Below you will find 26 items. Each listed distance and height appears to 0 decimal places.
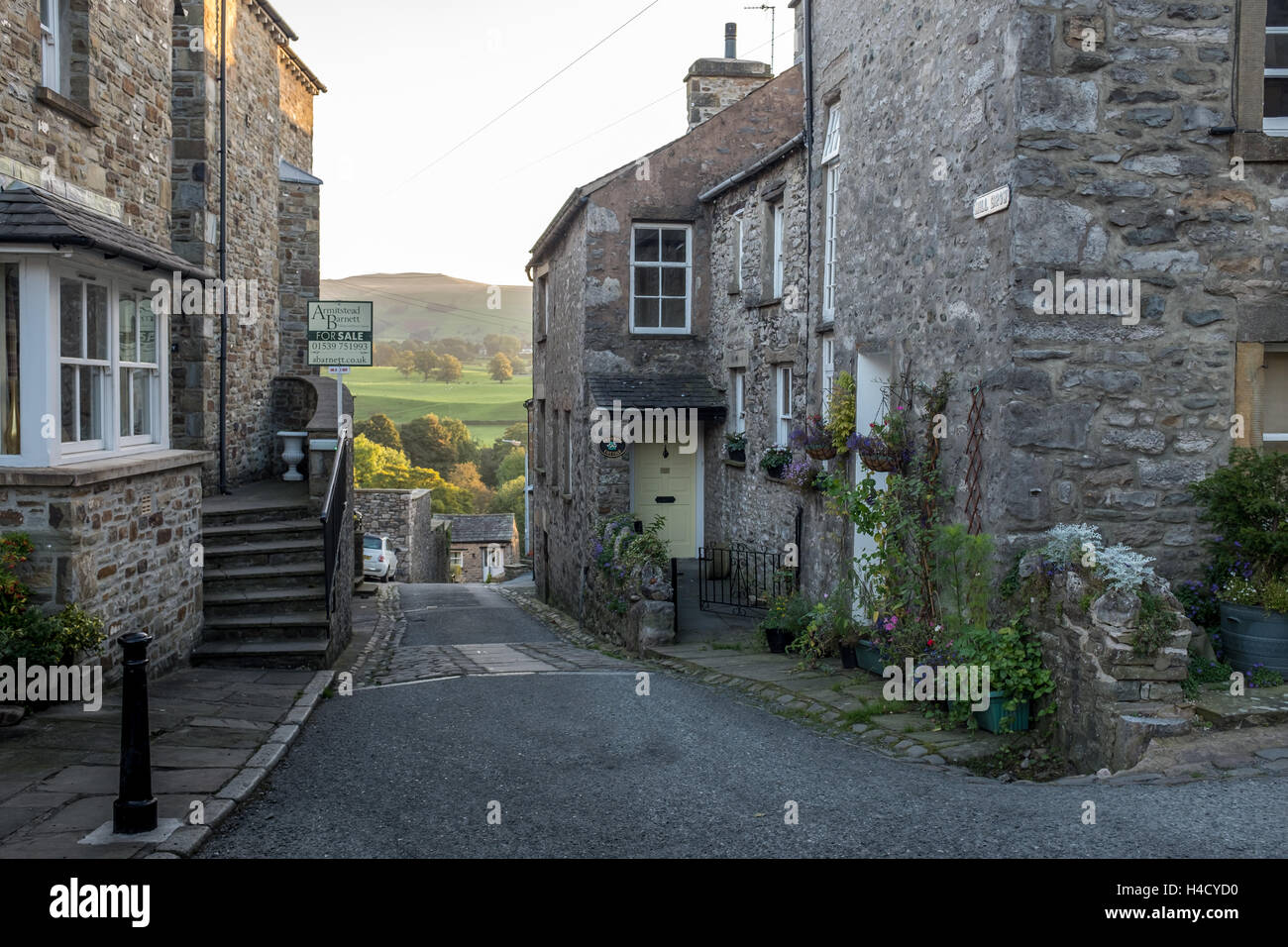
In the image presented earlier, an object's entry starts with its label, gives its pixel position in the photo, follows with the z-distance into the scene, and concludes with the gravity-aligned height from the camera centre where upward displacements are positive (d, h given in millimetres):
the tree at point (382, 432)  71688 +928
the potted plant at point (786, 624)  10852 -1789
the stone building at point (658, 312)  16656 +2128
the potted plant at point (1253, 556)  6684 -673
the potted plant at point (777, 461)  13711 -172
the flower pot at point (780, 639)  10891 -1943
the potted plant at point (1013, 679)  6922 -1475
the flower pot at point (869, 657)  9062 -1789
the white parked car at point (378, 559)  31297 -3338
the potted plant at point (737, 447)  15633 +4
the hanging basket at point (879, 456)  8945 -68
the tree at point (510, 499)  71250 -3592
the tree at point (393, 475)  61656 -1695
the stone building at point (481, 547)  48500 -4575
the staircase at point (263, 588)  9930 -1424
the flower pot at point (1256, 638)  6691 -1181
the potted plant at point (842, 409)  10562 +375
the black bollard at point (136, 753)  4930 -1417
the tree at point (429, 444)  73250 +140
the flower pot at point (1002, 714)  6969 -1720
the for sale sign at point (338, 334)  11945 +1240
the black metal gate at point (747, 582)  13641 -1822
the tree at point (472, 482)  74125 -2504
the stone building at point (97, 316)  7270 +957
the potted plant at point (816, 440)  10945 +77
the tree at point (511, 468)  80750 -1628
